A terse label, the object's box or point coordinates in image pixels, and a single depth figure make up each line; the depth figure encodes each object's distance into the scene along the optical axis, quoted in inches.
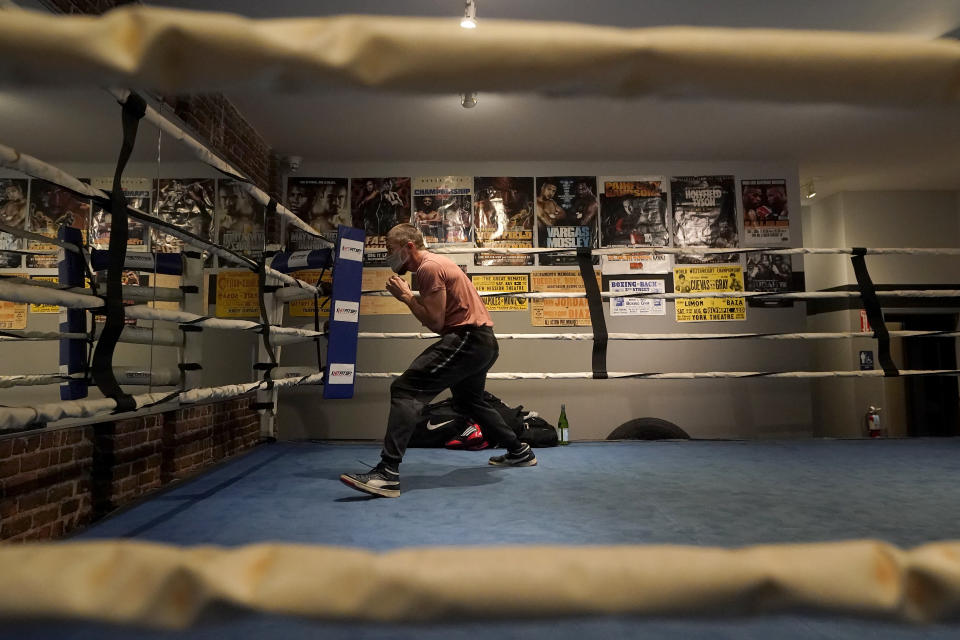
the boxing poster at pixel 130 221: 76.3
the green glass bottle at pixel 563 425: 133.2
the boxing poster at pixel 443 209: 168.4
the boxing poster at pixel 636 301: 164.7
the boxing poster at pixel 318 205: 167.6
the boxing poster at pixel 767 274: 168.6
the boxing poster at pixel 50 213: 66.4
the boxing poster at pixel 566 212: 168.7
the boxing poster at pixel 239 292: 142.1
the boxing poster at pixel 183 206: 100.3
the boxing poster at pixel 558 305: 165.3
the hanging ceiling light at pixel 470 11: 96.9
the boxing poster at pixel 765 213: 171.0
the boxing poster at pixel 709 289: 166.6
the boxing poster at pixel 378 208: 167.2
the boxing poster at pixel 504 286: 165.8
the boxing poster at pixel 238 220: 121.8
